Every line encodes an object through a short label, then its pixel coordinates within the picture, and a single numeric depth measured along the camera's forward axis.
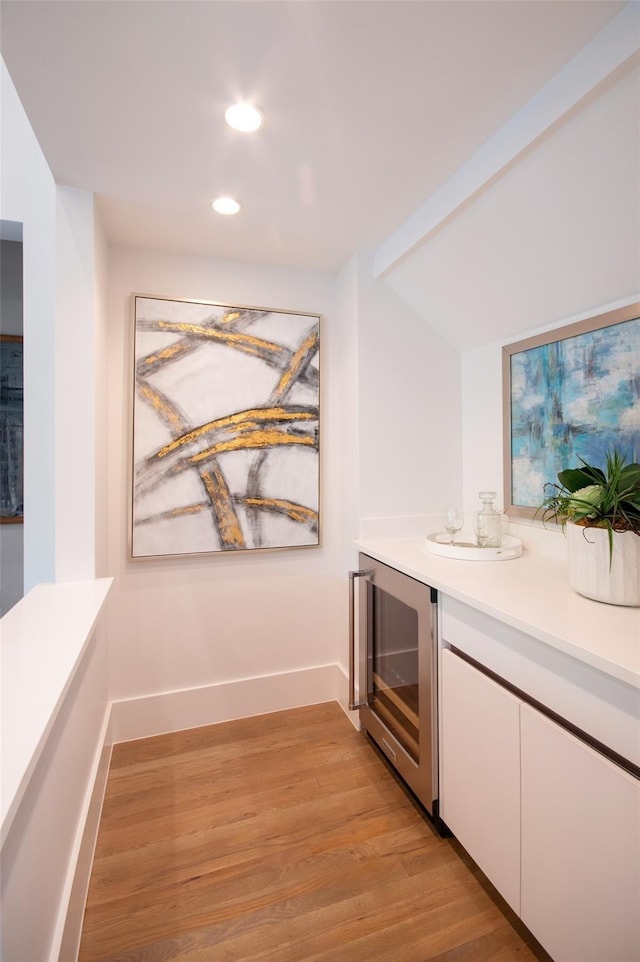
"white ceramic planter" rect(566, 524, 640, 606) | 1.18
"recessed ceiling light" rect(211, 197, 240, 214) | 1.74
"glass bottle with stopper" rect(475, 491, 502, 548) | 1.88
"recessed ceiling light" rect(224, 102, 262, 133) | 1.28
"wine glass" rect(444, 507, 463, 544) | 1.92
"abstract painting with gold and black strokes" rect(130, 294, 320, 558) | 2.09
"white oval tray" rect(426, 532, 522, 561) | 1.73
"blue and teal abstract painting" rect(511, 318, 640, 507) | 1.48
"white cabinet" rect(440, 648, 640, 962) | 0.90
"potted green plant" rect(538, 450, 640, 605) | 1.18
